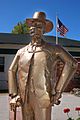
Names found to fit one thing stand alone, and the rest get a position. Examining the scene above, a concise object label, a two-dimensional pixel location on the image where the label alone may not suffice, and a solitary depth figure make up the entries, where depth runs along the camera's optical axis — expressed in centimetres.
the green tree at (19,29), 2234
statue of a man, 172
